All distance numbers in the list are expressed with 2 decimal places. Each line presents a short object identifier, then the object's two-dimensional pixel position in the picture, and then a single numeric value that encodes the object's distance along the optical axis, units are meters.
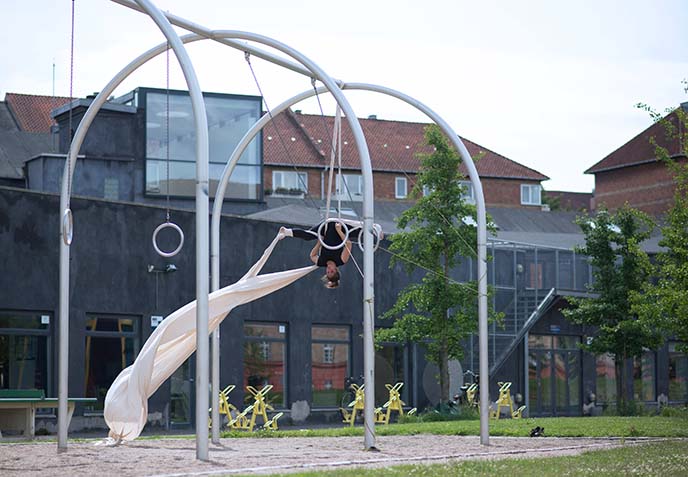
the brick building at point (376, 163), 69.50
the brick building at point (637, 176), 68.44
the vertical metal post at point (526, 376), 37.12
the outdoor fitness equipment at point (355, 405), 28.70
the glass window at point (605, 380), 40.12
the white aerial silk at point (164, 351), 16.75
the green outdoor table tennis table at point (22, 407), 21.72
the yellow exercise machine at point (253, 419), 26.22
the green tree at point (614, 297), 33.41
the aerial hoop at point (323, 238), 17.36
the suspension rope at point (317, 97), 17.81
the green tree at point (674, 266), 23.73
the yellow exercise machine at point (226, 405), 27.20
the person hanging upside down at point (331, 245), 17.62
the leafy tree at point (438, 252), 28.48
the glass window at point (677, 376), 41.91
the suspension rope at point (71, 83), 16.03
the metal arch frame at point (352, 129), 16.45
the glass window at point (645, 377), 40.78
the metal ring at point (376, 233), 17.37
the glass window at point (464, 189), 28.68
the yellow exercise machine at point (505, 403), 31.17
